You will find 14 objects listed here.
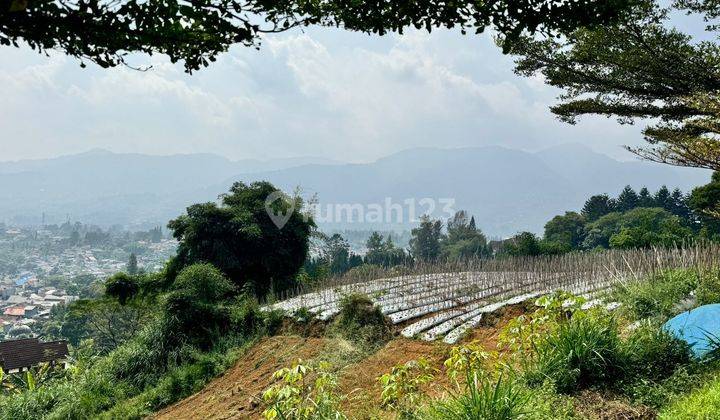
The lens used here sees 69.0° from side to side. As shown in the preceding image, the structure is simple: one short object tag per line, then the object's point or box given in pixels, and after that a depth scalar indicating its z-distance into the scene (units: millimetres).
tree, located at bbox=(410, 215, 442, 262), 54812
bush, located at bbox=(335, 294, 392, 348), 7207
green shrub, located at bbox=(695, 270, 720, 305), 5724
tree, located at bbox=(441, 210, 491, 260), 53719
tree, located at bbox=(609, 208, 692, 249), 21272
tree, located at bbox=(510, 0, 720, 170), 8305
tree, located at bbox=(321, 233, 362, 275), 42281
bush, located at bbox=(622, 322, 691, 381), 4168
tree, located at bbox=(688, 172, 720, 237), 21844
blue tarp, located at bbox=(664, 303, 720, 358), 4316
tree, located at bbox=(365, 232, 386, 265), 45062
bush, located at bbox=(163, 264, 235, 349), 9305
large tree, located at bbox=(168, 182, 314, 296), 13930
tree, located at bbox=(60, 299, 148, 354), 16625
